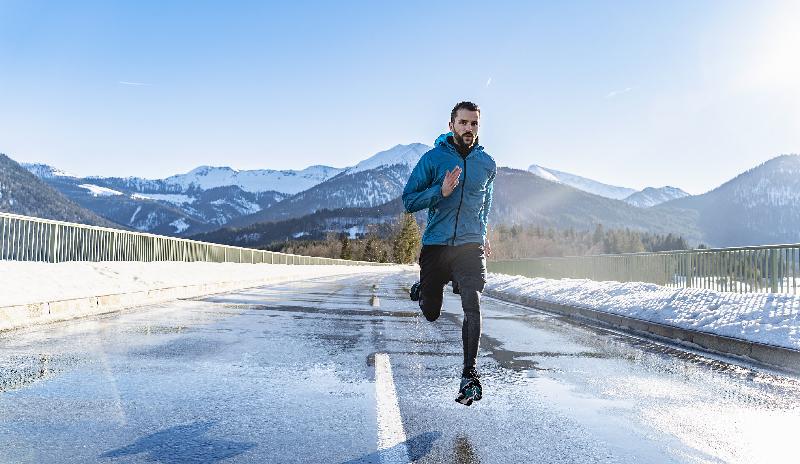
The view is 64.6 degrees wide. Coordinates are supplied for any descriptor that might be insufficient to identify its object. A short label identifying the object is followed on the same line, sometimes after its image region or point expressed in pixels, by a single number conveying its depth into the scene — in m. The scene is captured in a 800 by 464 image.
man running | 4.83
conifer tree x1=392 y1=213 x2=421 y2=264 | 138.50
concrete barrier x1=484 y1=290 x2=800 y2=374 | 7.22
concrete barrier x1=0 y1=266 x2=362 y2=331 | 8.85
